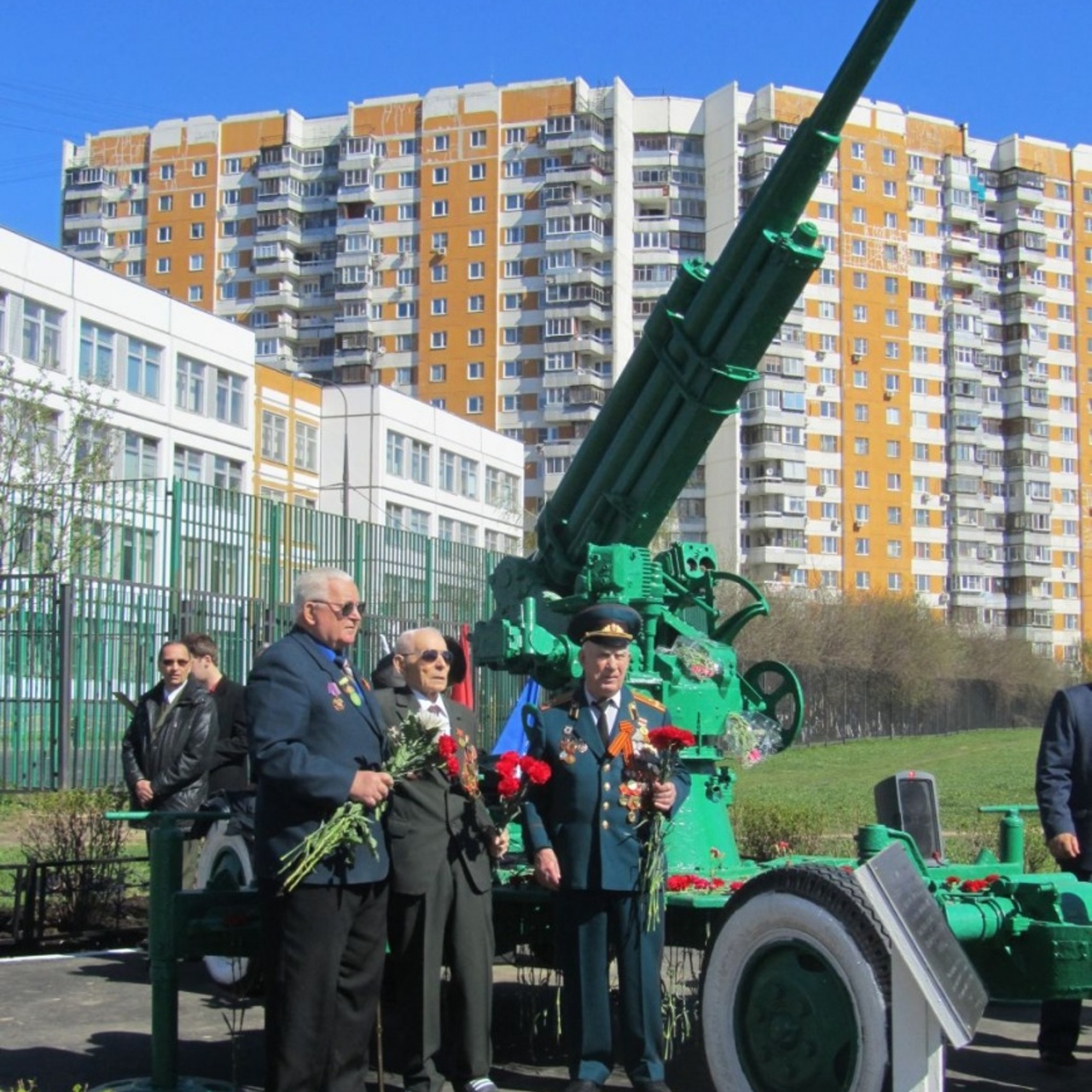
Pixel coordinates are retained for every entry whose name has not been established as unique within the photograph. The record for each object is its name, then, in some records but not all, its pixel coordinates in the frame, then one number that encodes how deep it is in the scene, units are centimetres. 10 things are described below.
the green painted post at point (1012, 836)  756
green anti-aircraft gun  491
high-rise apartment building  8031
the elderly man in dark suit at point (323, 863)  504
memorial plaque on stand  423
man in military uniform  563
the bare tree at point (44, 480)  2350
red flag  1049
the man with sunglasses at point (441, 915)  562
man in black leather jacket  860
